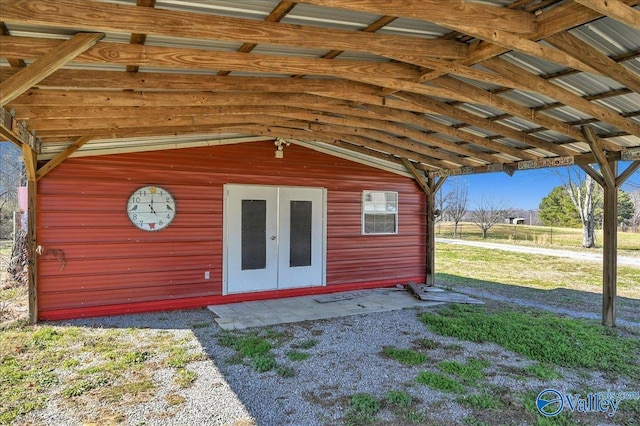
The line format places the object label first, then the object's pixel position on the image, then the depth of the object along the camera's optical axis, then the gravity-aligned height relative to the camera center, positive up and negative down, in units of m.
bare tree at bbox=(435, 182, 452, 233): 22.95 +0.84
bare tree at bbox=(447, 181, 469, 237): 23.42 +0.84
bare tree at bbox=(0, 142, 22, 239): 14.77 +1.29
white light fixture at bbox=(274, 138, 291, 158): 6.58 +1.12
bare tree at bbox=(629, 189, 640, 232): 24.89 +0.44
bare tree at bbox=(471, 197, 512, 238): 22.22 +0.07
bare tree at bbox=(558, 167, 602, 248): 16.97 +0.92
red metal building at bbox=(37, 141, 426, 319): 5.34 -0.28
